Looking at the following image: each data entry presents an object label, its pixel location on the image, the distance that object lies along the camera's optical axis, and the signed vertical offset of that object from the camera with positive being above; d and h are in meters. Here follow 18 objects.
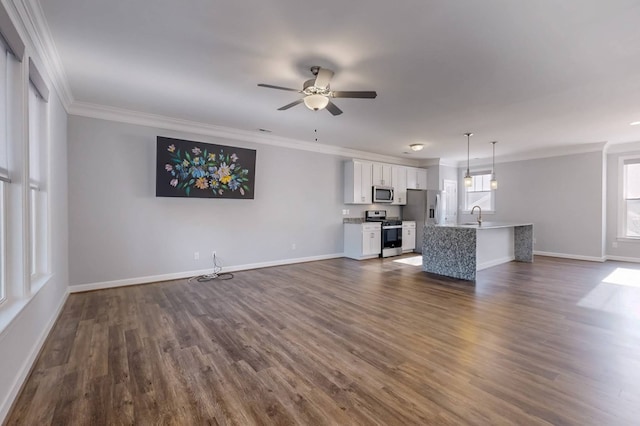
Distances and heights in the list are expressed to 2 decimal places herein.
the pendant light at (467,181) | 5.70 +0.57
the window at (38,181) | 2.65 +0.26
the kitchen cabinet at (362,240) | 6.65 -0.71
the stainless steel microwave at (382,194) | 7.23 +0.40
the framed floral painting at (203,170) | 4.56 +0.66
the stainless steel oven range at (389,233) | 7.08 -0.57
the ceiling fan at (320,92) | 2.82 +1.18
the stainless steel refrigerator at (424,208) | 7.74 +0.05
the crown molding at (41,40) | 2.04 +1.40
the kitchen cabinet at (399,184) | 7.72 +0.69
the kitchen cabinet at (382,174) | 7.25 +0.90
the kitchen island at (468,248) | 4.88 -0.71
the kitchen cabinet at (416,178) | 8.16 +0.91
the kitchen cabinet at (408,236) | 7.60 -0.69
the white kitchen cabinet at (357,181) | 6.82 +0.67
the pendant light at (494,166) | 6.06 +1.18
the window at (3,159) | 1.90 +0.33
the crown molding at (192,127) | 4.14 +1.38
